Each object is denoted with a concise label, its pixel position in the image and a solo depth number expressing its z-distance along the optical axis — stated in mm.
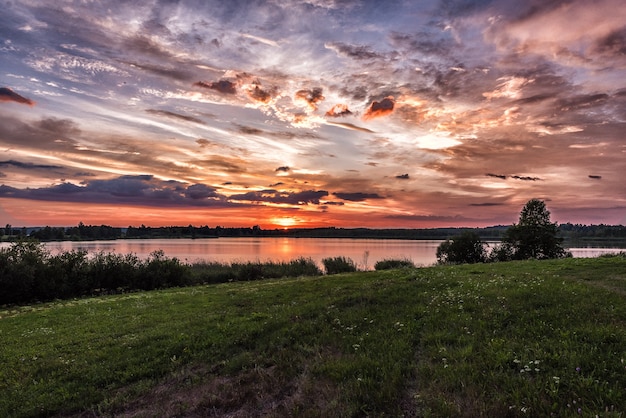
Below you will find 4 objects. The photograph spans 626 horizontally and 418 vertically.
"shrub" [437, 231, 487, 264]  68375
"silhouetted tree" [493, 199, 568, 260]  57969
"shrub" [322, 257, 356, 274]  55031
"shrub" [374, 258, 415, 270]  56003
